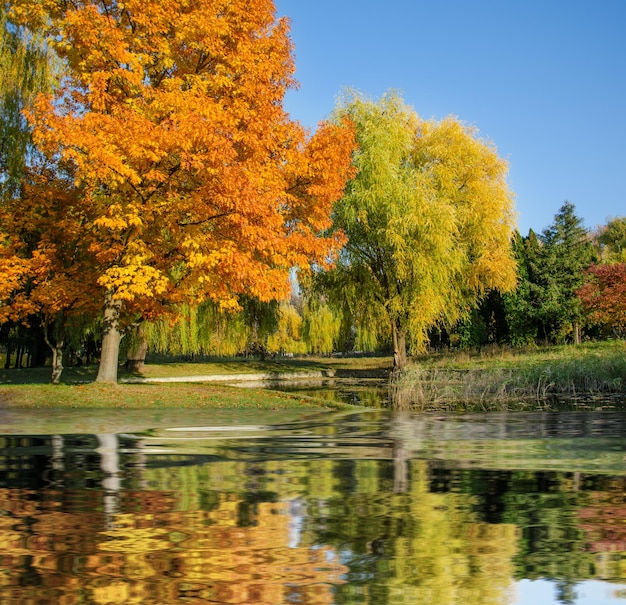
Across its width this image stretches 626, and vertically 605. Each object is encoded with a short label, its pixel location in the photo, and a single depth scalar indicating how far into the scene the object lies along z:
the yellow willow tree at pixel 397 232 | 30.55
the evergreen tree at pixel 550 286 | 44.09
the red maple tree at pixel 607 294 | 34.88
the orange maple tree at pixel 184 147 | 16.45
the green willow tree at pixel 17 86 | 22.03
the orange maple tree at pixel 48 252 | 19.06
